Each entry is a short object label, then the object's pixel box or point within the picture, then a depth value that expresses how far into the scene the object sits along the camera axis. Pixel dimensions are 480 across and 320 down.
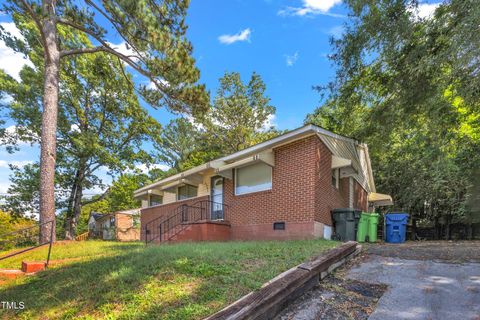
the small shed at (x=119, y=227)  27.15
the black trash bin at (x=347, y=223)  9.15
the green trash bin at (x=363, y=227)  9.43
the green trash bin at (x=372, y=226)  9.65
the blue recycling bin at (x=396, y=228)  10.22
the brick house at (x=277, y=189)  8.93
